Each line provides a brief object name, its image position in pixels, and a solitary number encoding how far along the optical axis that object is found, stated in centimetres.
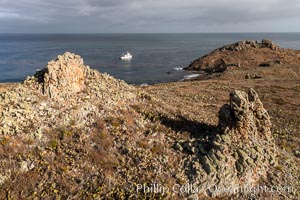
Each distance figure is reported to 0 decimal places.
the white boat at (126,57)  13860
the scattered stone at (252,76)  6461
